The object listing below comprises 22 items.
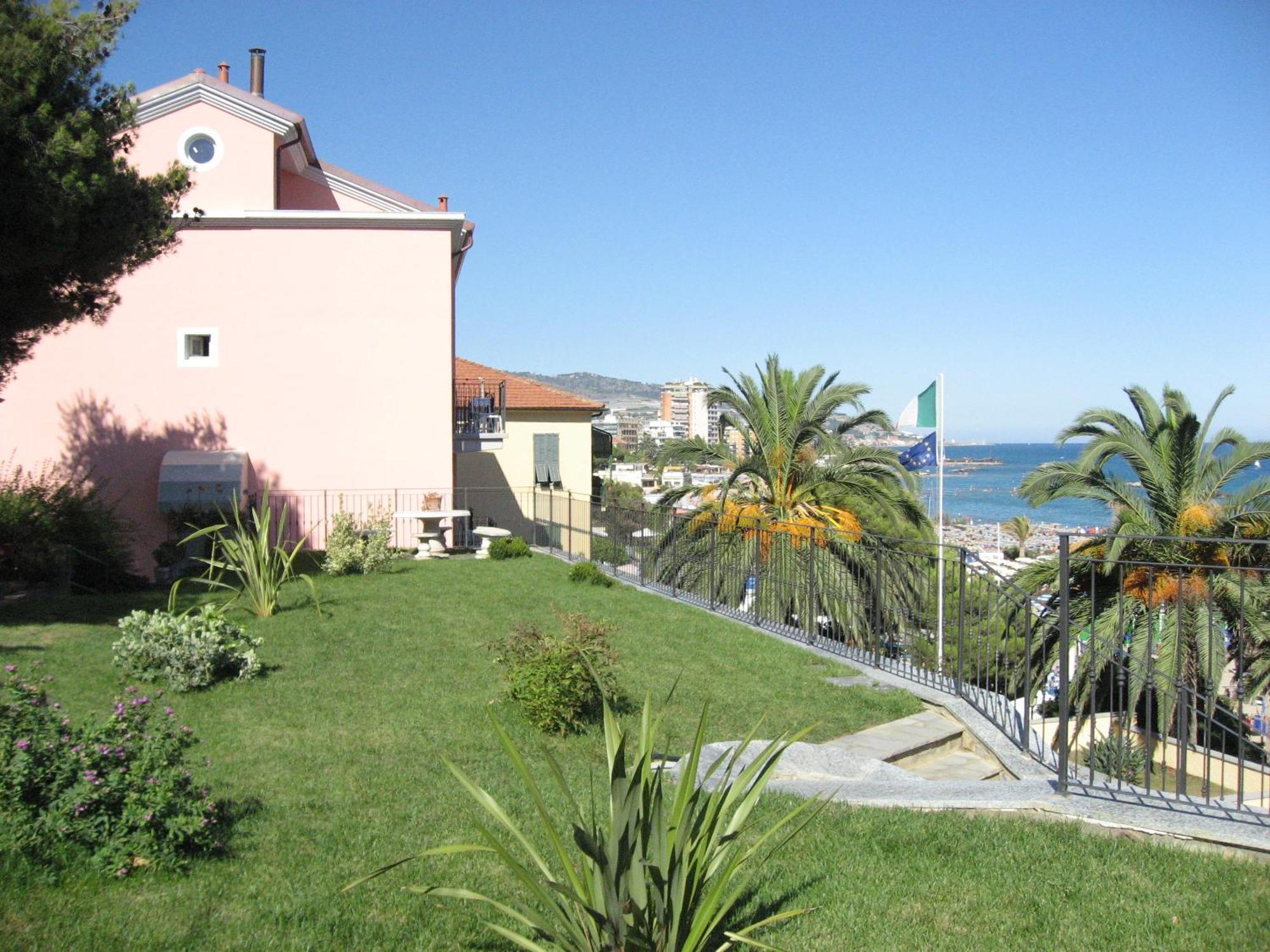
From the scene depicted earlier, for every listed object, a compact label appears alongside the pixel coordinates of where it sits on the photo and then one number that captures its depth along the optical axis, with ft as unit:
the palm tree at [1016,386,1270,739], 43.57
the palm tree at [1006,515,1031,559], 273.33
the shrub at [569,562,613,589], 52.31
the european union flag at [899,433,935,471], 57.57
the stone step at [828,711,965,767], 25.27
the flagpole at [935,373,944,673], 51.52
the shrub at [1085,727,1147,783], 20.33
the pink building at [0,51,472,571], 66.64
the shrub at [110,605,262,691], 28.07
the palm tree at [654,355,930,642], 52.49
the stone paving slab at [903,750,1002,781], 24.29
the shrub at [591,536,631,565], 58.49
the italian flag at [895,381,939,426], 56.29
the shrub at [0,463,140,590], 44.39
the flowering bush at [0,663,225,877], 14.10
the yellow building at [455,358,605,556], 110.01
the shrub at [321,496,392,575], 53.26
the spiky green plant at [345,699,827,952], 11.06
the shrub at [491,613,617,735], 26.37
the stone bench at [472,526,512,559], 64.49
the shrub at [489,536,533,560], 62.64
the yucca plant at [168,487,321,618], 37.96
